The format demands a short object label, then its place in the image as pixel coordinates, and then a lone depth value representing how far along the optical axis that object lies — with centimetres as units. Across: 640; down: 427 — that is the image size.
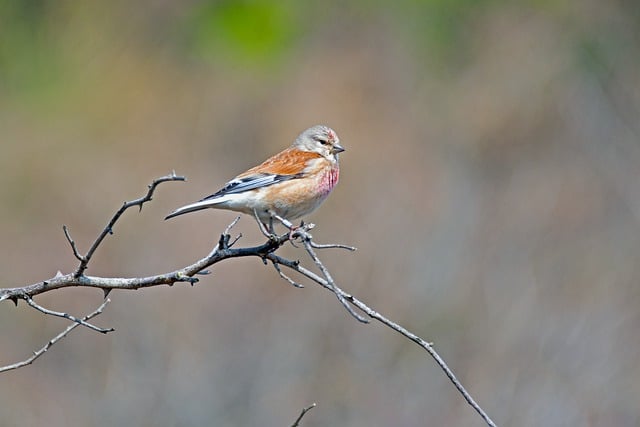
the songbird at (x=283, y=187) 998
